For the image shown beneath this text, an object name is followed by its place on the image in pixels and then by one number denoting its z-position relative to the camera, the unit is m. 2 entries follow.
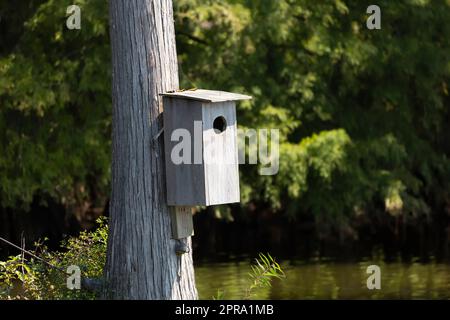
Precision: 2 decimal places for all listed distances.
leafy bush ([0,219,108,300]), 17.89
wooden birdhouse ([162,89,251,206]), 17.00
